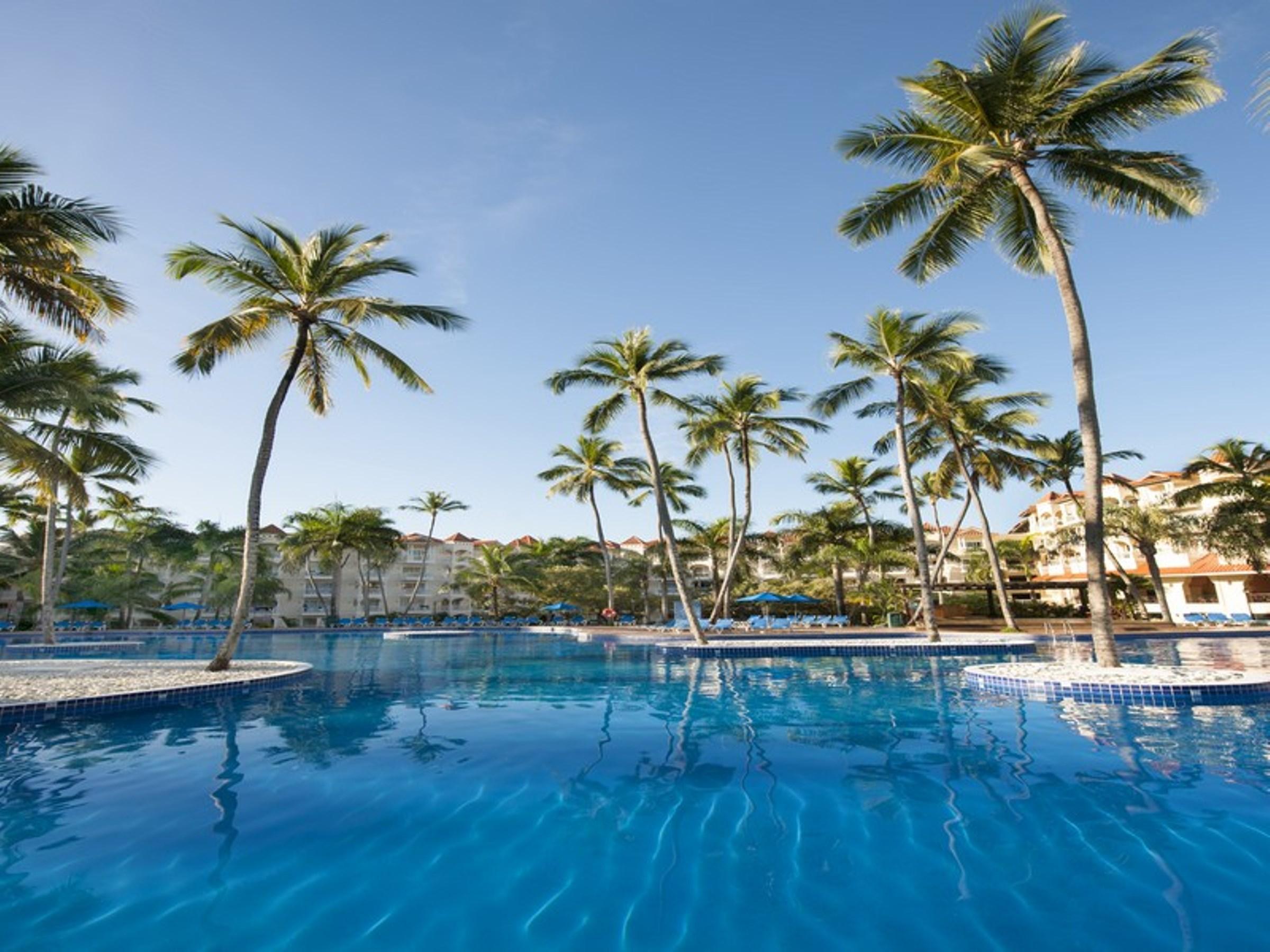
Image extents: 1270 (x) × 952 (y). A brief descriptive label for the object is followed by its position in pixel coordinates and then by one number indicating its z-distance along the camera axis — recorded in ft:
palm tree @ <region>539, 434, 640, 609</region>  127.75
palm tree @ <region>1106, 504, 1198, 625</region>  92.89
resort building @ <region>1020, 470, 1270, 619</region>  107.96
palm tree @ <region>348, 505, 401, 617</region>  145.59
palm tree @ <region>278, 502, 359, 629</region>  143.02
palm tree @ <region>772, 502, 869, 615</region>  123.75
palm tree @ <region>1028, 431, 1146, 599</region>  99.71
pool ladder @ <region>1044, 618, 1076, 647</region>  74.33
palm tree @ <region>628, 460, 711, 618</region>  129.29
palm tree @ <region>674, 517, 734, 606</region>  140.46
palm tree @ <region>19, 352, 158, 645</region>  46.11
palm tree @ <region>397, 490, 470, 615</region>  158.81
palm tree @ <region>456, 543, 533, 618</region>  159.33
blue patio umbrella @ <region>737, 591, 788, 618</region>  104.17
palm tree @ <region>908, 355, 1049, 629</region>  76.54
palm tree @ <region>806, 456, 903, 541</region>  118.83
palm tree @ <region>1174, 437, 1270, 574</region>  89.56
